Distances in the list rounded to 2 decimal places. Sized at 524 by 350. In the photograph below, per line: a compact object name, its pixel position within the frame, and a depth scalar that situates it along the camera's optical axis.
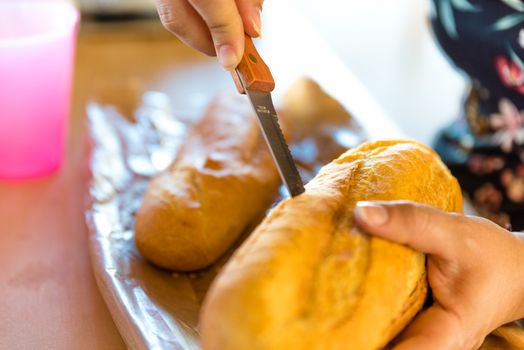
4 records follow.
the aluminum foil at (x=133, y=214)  0.89
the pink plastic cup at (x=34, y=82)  1.12
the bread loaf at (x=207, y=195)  1.02
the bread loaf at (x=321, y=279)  0.64
